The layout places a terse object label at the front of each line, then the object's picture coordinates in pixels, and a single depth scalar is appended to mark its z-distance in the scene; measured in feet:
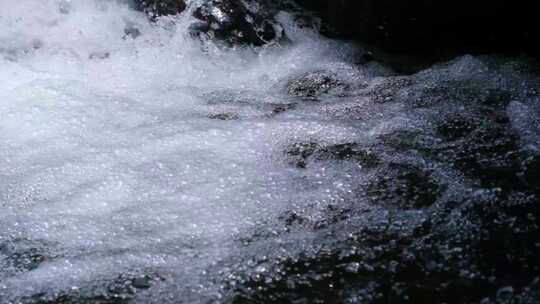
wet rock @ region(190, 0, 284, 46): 15.35
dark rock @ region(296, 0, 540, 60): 12.99
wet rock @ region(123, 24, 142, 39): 15.69
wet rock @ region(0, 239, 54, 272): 7.98
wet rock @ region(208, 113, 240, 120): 11.85
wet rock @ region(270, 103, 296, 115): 12.16
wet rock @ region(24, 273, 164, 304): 7.23
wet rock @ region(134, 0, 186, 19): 15.93
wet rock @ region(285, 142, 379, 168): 9.85
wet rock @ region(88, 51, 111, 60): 14.81
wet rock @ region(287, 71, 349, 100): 13.05
